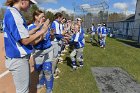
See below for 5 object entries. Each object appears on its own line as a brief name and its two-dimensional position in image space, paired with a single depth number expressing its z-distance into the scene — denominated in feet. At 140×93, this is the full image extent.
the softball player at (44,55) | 7.71
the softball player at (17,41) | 4.50
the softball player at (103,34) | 25.25
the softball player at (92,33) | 32.69
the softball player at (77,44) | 12.81
